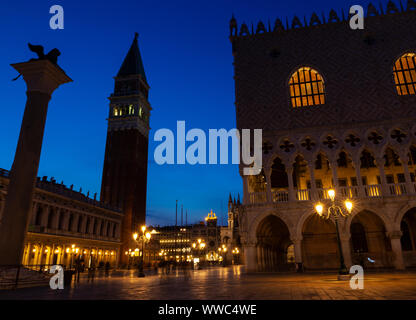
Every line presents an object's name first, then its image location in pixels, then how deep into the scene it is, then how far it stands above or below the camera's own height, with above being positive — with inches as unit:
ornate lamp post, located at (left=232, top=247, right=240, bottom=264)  2914.4 -31.2
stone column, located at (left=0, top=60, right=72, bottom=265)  513.7 +175.0
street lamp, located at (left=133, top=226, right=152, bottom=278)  871.4 -26.2
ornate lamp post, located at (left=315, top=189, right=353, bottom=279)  528.6 +77.8
